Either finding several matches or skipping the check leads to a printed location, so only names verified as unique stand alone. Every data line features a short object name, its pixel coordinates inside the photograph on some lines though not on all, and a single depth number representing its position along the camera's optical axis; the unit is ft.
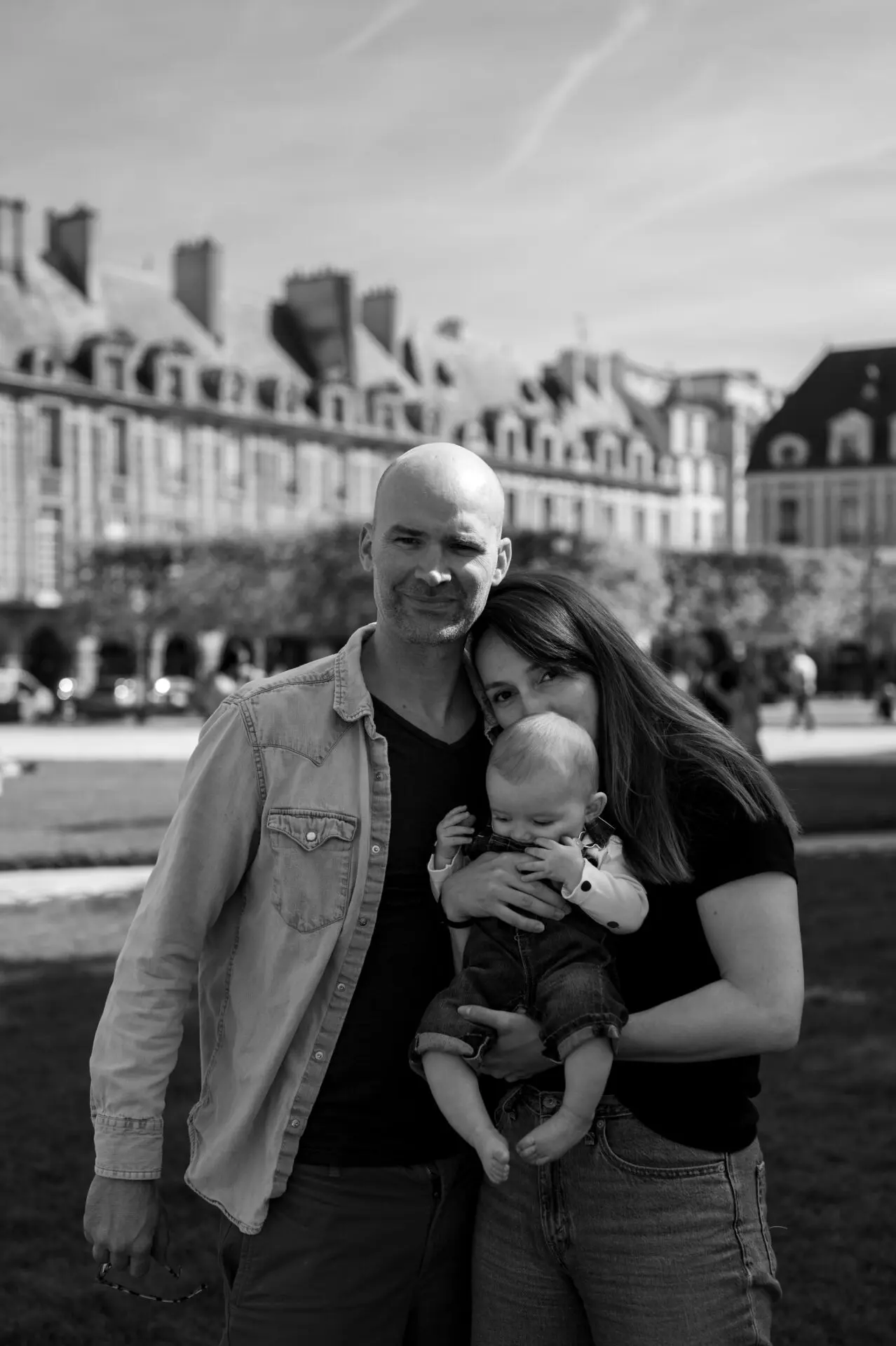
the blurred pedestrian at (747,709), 48.96
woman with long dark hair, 8.36
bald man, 8.86
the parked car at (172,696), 142.20
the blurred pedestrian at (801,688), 100.22
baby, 8.15
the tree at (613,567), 150.30
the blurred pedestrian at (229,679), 62.30
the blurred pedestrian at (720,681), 48.44
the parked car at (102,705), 131.64
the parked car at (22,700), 124.36
